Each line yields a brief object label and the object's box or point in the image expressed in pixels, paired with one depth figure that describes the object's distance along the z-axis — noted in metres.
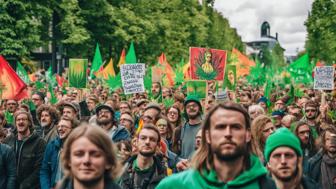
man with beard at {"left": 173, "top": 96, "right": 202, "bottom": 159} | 9.30
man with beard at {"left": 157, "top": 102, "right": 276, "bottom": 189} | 4.02
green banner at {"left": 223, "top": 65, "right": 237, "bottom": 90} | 18.16
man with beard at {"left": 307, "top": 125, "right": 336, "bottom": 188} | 7.47
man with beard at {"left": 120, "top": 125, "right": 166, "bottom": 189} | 6.54
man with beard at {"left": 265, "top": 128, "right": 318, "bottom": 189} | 5.09
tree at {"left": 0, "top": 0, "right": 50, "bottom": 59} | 30.97
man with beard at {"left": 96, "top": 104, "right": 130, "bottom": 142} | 9.58
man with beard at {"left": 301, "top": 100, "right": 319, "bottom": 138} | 11.01
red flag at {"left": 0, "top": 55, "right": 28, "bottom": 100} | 14.43
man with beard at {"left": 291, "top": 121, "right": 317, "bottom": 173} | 8.31
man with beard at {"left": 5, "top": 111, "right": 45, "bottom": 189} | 8.77
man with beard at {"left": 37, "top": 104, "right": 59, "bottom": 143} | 9.97
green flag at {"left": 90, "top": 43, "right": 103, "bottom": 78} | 22.39
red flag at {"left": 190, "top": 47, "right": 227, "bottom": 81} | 14.60
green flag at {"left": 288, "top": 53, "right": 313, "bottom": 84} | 25.78
